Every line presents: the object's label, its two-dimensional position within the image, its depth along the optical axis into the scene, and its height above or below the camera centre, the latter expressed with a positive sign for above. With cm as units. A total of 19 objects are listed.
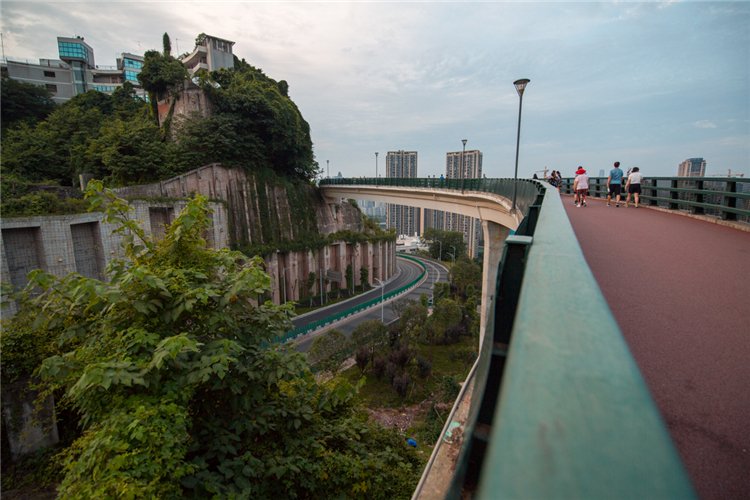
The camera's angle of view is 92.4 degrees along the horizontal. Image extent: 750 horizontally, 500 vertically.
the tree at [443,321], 2967 -1070
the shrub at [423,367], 2361 -1148
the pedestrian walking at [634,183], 1199 +19
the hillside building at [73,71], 4681 +1746
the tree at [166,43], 3660 +1542
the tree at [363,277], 4425 -1043
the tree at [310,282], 3734 -929
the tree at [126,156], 2412 +255
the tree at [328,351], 2152 -992
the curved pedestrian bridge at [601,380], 52 -40
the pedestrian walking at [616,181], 1236 +28
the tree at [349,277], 4237 -1000
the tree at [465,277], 4422 -1075
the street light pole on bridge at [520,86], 1305 +378
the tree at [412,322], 2806 -1039
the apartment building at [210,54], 4541 +1788
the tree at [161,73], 2992 +995
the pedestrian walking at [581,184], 1285 +18
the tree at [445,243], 7325 -1082
